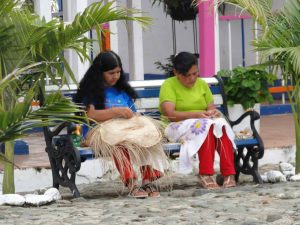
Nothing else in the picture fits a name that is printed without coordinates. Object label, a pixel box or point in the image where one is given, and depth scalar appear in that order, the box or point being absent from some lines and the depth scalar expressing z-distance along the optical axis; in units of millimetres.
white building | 23354
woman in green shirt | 12913
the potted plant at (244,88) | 15022
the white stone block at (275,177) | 13651
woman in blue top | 12468
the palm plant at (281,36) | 13183
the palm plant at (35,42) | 11806
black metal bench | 12573
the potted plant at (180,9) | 21186
